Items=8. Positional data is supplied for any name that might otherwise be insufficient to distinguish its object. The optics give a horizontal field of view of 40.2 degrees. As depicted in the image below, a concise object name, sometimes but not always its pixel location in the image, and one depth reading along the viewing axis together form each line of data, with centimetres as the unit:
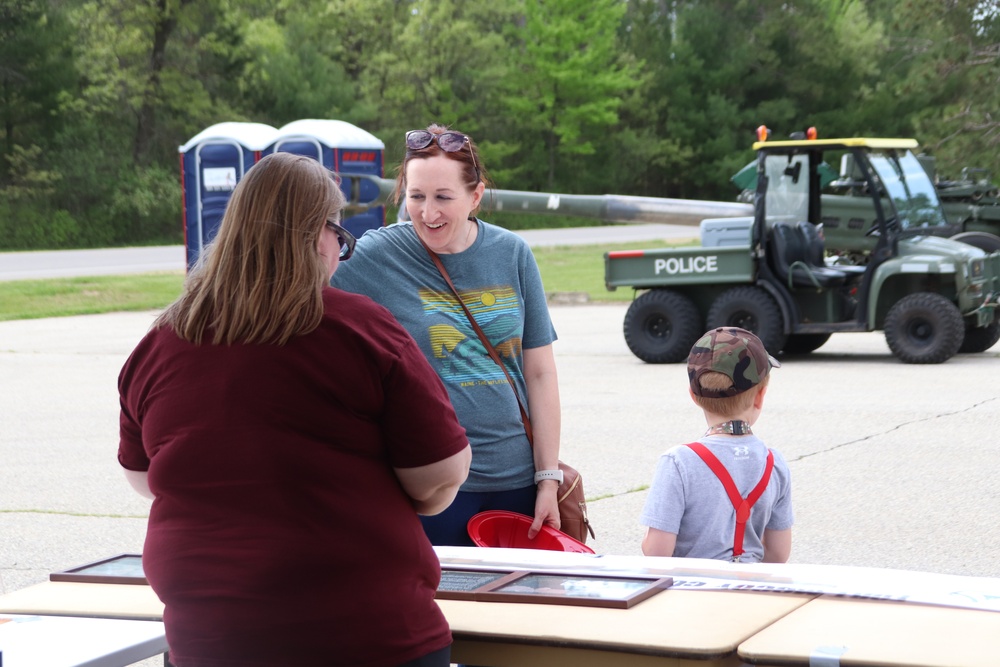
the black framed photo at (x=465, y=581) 267
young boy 321
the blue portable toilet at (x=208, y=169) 2180
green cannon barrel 1642
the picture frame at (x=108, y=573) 301
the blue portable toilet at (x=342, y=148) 2162
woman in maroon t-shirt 216
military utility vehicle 1229
